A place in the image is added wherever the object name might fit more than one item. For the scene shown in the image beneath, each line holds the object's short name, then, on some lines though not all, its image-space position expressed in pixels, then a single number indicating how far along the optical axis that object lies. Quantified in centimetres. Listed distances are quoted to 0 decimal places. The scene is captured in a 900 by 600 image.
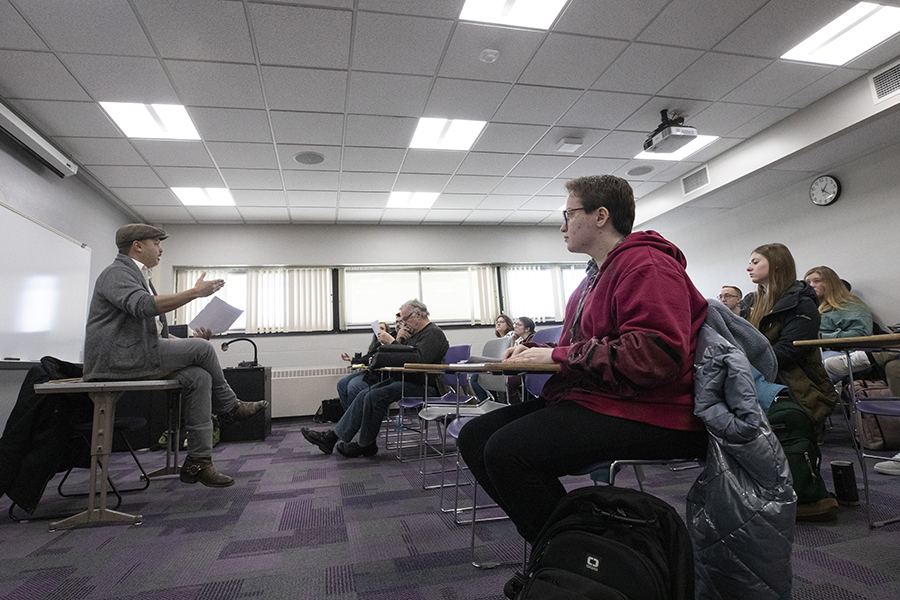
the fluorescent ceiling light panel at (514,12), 274
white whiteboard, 342
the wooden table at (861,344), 165
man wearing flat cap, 229
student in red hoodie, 103
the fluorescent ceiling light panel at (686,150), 460
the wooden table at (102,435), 210
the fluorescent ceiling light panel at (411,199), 569
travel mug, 205
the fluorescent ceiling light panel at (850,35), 302
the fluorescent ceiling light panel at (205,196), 521
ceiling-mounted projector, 401
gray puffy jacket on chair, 94
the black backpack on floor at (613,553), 87
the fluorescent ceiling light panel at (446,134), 411
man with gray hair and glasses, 342
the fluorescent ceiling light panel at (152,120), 358
